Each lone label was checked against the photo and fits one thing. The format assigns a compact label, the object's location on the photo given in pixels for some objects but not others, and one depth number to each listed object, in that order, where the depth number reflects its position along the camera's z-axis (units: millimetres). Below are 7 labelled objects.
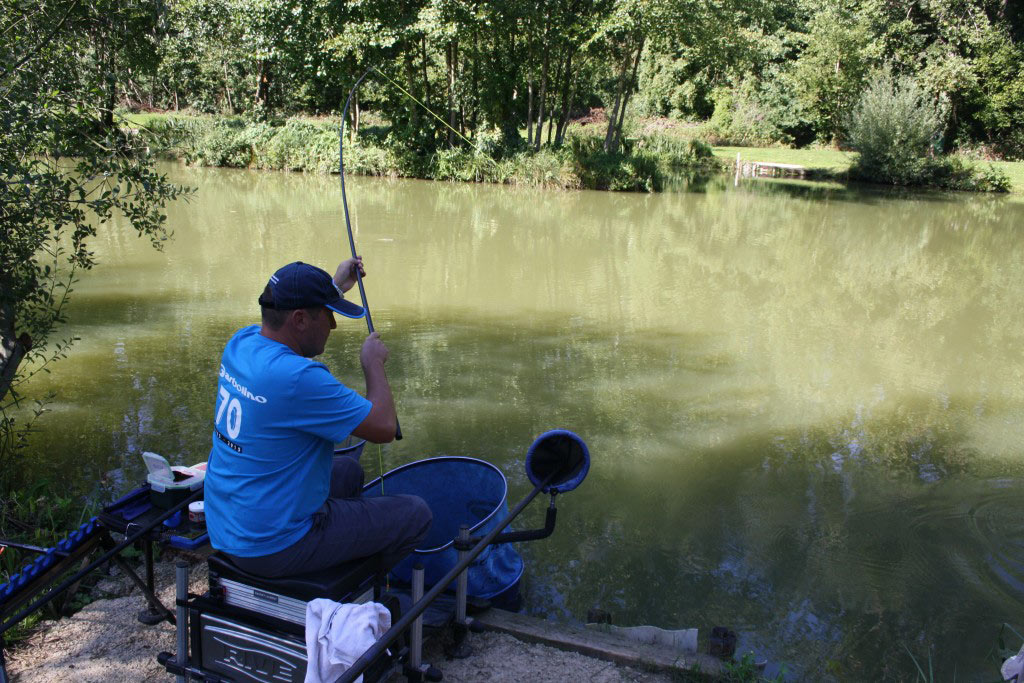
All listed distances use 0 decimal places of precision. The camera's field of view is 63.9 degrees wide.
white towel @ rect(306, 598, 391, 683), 2154
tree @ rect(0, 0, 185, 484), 4137
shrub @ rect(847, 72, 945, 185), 24312
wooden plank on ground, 3037
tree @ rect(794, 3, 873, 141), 30297
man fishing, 2338
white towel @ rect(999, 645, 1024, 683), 2344
